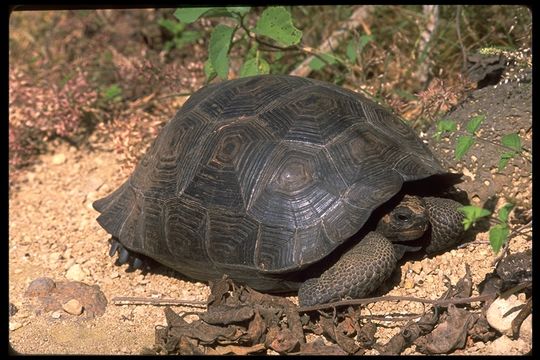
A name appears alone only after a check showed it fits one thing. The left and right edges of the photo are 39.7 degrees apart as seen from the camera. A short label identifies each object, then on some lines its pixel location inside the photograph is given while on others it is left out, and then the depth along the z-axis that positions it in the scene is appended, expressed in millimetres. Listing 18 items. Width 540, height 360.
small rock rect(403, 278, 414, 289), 3537
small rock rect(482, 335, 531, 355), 2943
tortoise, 3246
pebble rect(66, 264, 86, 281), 4055
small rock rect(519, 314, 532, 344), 2930
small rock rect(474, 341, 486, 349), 3039
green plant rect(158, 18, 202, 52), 5824
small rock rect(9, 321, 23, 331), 3630
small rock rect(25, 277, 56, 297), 3893
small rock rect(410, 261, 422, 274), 3641
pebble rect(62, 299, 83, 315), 3672
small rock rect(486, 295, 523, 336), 2975
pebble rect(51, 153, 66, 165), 5465
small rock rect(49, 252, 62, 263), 4320
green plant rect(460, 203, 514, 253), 2729
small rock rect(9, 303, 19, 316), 3762
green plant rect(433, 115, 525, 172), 3020
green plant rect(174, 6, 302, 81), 4129
